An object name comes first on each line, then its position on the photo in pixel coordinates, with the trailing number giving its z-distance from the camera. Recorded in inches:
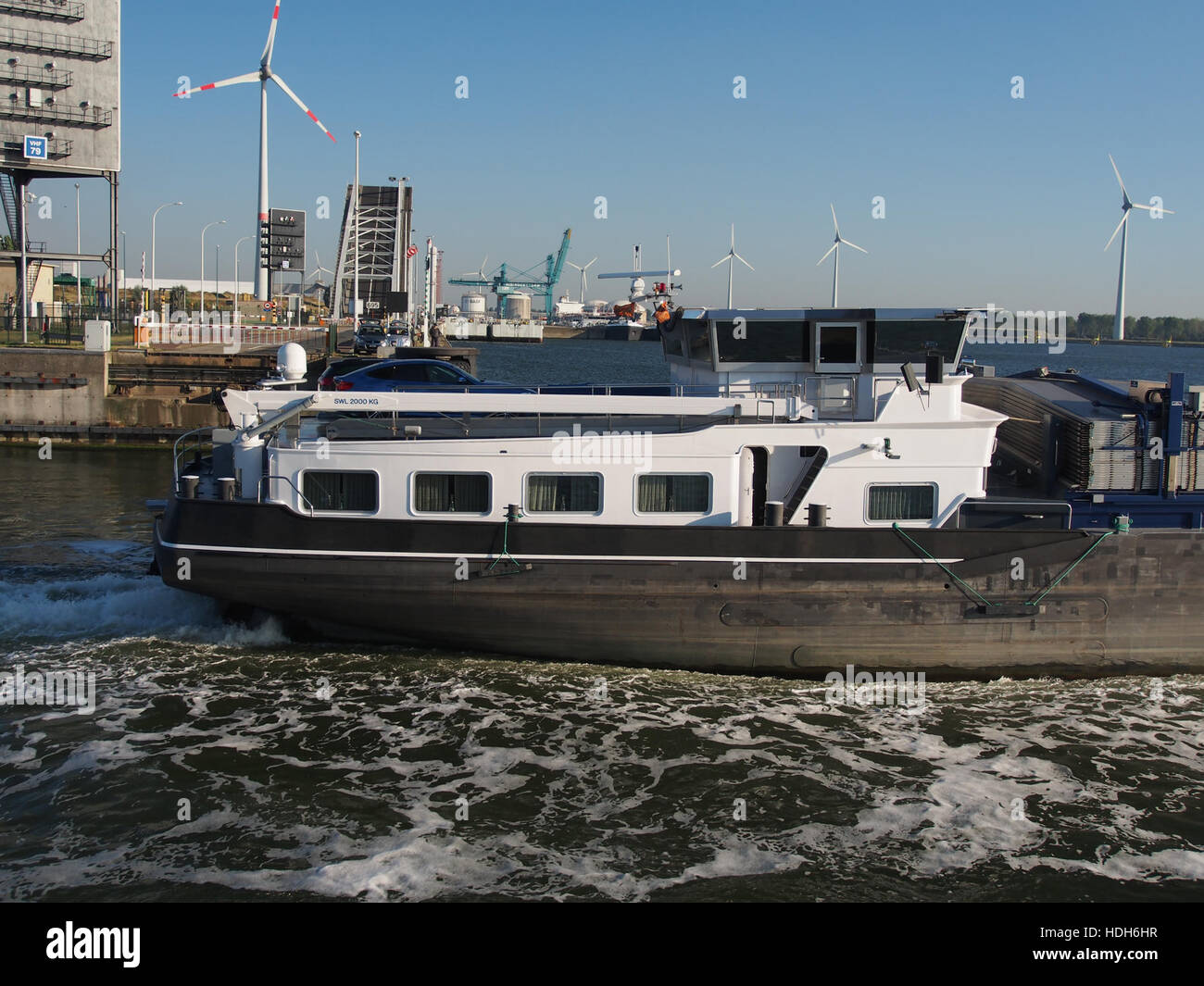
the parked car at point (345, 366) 1030.9
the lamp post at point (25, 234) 1736.0
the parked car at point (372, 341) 1902.1
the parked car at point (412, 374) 899.4
